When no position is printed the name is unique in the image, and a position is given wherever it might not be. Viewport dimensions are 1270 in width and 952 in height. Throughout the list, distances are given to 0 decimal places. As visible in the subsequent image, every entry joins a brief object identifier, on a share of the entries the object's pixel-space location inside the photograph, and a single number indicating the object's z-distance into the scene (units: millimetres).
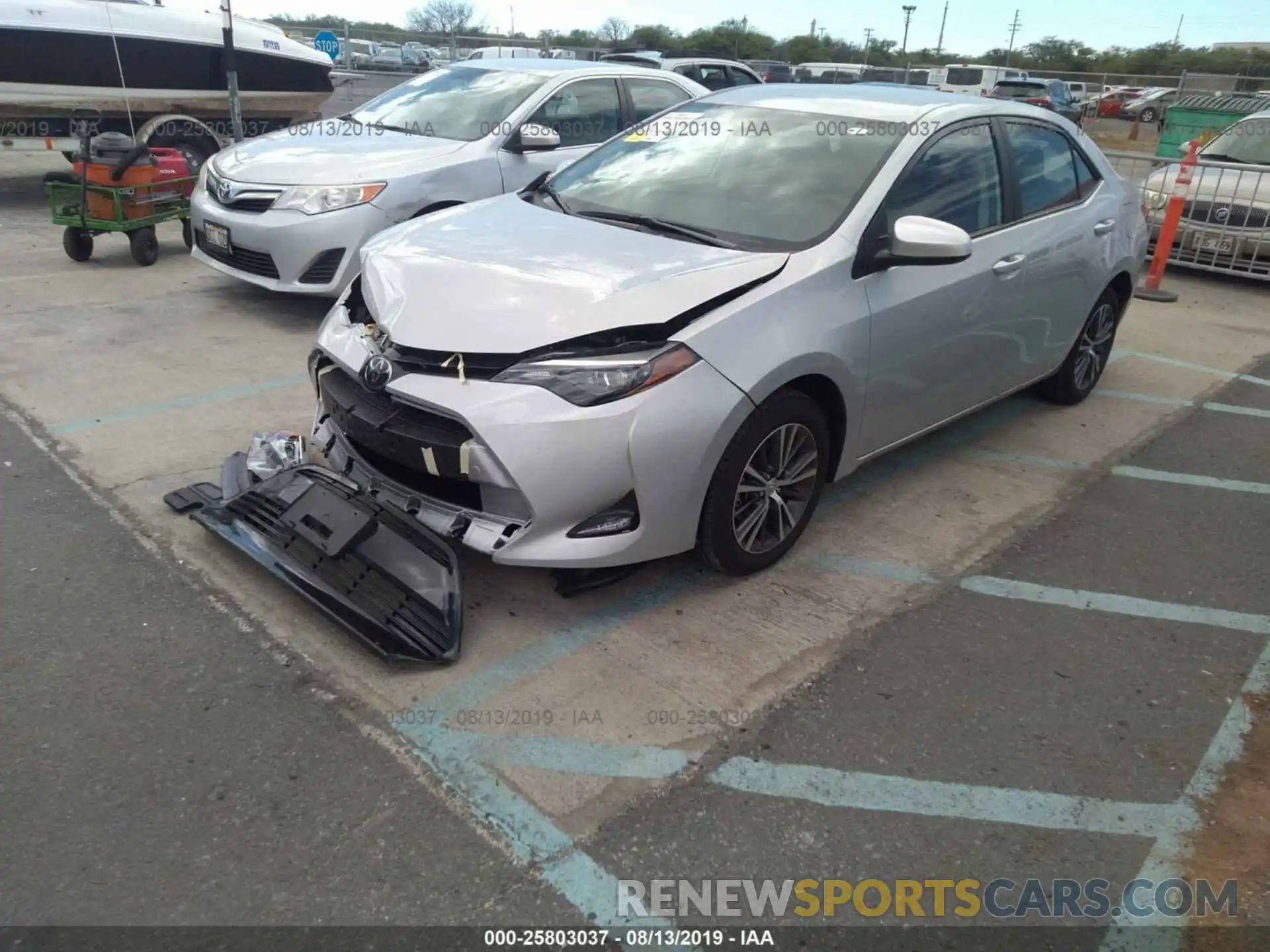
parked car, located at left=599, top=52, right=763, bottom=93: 16562
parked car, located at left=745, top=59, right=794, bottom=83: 27703
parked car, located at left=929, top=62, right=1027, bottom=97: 32031
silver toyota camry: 6266
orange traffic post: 8891
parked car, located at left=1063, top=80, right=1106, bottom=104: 33125
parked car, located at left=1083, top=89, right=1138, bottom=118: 31703
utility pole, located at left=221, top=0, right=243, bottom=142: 10453
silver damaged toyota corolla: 3025
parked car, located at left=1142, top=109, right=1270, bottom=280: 9094
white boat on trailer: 9719
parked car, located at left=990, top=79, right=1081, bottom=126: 27625
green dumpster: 14141
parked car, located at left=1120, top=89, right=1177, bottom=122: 29078
